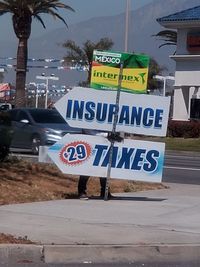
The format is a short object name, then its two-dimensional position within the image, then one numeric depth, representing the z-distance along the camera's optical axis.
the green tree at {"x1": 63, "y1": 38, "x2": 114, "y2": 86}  70.62
